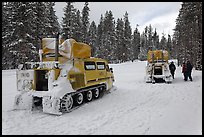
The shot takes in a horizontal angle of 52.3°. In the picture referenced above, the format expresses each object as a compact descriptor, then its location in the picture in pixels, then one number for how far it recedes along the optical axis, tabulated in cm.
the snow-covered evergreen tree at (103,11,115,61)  5384
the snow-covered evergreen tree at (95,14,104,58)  5838
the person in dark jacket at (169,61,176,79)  1911
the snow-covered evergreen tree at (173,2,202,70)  2292
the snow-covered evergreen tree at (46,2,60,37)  3462
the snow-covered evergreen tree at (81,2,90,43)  4938
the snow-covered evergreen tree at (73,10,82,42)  4055
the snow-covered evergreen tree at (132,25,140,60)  8224
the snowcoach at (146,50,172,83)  1702
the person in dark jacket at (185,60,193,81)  1718
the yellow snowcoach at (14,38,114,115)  819
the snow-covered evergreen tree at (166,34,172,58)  9428
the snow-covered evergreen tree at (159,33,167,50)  9609
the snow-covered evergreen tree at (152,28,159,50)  9388
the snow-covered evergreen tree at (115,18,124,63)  5726
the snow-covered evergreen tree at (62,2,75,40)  3853
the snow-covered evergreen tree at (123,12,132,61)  6048
